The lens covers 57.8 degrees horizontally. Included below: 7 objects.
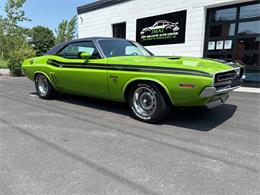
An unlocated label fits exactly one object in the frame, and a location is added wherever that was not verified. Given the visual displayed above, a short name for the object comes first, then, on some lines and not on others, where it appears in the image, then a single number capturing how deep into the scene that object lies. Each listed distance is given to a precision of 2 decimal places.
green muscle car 3.55
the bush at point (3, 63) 19.91
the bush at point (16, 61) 14.15
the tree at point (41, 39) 56.40
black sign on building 10.77
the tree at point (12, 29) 19.84
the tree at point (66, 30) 44.28
